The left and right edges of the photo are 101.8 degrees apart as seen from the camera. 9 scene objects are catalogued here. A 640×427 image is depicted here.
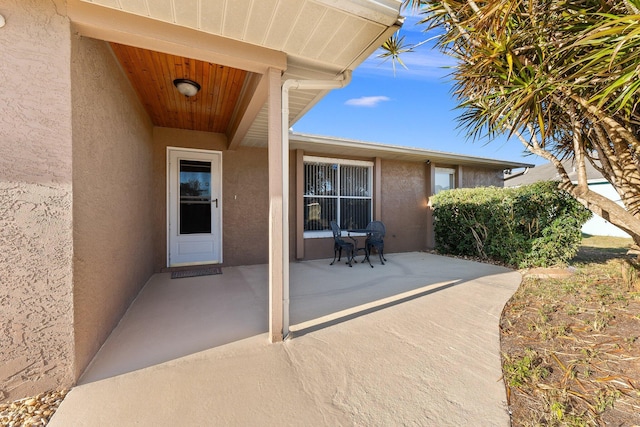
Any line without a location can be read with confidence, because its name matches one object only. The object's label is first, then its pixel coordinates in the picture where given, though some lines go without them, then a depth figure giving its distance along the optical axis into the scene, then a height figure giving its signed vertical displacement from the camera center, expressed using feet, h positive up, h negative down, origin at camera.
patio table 18.90 -2.12
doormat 15.35 -3.63
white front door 16.55 +0.42
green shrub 16.78 -0.79
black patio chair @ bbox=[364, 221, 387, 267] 19.29 -1.91
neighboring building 40.13 +2.88
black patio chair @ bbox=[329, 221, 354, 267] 18.39 -2.31
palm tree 7.52 +4.57
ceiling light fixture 10.14 +5.05
